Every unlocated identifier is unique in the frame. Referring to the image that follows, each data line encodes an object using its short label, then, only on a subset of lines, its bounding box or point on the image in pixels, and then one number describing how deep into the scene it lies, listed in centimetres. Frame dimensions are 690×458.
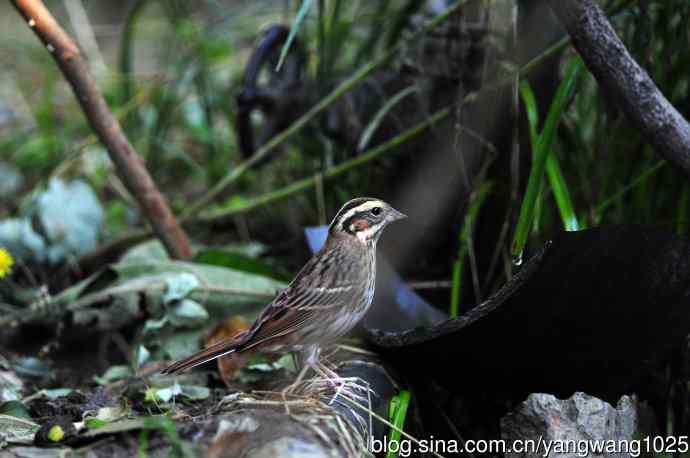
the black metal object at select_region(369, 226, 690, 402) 579
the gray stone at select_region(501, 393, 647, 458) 591
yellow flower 759
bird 675
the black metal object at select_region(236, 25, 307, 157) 1002
